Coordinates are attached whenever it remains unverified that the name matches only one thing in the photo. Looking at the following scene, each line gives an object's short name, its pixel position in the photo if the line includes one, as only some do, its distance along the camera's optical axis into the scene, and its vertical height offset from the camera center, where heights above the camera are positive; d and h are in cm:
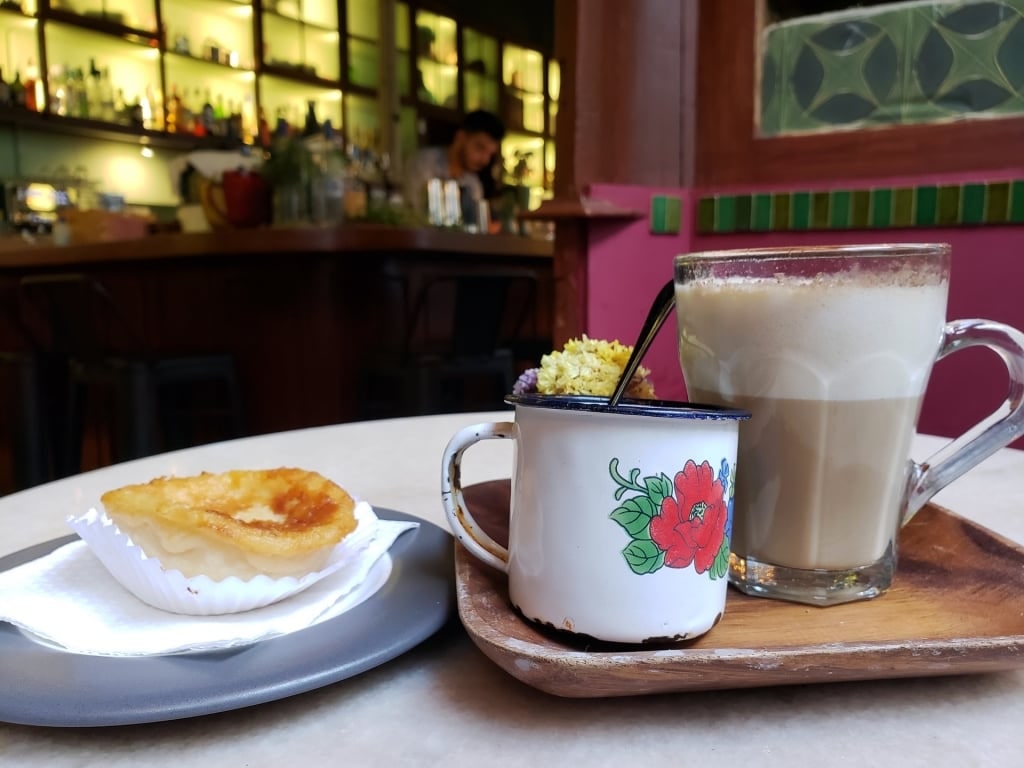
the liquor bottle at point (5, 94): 411 +79
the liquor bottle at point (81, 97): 439 +82
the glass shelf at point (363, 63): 562 +131
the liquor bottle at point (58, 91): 429 +84
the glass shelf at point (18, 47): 414 +105
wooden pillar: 185 +35
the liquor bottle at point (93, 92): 445 +87
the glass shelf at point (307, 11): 507 +153
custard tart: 46 -16
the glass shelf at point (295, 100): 523 +99
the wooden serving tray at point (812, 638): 37 -20
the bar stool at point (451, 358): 251 -34
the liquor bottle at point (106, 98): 450 +84
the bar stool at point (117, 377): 232 -38
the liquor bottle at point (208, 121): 486 +77
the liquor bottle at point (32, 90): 429 +84
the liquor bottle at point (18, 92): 423 +82
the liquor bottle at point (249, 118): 508 +83
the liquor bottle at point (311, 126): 411 +63
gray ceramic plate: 35 -20
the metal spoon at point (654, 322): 50 -4
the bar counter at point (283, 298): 268 -17
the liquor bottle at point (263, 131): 508 +75
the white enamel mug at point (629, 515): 40 -13
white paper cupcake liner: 45 -19
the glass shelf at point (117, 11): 425 +128
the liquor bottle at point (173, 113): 474 +80
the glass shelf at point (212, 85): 479 +100
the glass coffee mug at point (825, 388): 47 -8
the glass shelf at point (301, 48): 514 +132
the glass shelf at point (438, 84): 586 +123
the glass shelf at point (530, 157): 654 +80
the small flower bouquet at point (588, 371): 69 -10
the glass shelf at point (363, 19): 551 +158
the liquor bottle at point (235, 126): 491 +75
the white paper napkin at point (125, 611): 42 -20
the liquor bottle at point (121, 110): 456 +79
